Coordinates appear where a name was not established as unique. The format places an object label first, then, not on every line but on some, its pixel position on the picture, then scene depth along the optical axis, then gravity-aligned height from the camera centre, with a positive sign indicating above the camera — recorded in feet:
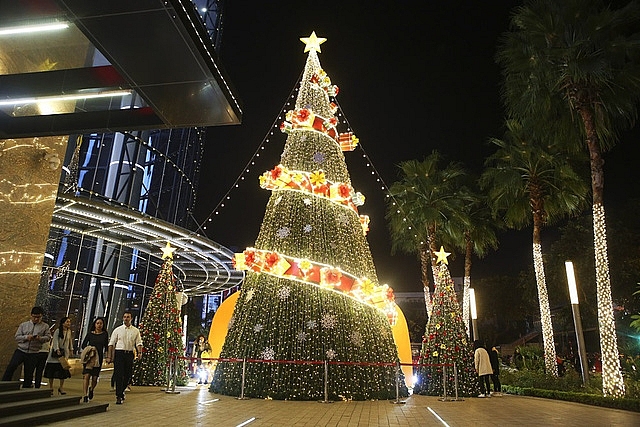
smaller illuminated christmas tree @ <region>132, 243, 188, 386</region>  44.57 +1.60
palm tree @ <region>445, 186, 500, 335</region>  78.79 +20.87
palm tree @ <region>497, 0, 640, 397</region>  42.53 +26.77
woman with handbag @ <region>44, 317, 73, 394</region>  29.30 -0.21
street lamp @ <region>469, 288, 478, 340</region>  66.18 +7.21
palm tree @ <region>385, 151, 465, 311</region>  74.02 +24.27
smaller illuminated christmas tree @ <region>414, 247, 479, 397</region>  43.45 +1.42
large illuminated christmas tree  33.86 +4.86
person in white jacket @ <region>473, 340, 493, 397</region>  43.34 -0.13
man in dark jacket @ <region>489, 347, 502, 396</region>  46.68 -0.28
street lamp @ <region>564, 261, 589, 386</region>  45.60 +4.18
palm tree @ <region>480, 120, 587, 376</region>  58.75 +22.30
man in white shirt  30.94 +0.17
